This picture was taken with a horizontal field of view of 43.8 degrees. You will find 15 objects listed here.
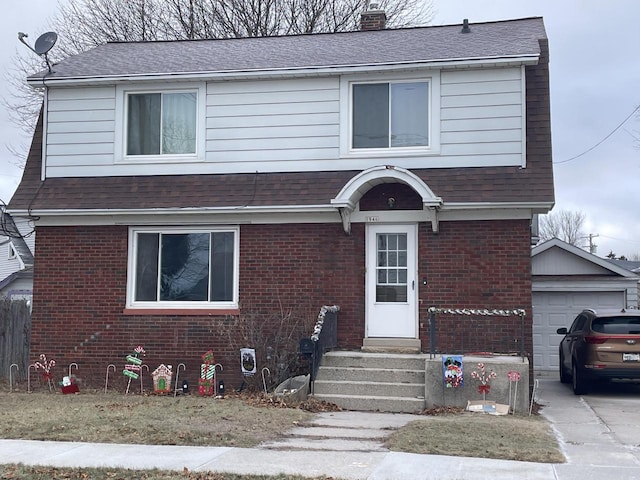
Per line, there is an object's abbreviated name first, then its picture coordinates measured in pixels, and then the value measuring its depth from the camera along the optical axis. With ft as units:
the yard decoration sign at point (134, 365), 45.62
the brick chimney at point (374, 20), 60.95
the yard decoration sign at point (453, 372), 38.68
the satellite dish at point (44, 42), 49.65
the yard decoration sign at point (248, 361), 43.57
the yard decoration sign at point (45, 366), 46.88
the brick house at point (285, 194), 43.50
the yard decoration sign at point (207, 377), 43.86
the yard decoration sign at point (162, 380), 44.73
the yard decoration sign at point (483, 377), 38.53
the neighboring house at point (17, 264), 95.50
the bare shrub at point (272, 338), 43.11
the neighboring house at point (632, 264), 110.63
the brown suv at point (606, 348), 44.45
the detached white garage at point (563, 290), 62.90
